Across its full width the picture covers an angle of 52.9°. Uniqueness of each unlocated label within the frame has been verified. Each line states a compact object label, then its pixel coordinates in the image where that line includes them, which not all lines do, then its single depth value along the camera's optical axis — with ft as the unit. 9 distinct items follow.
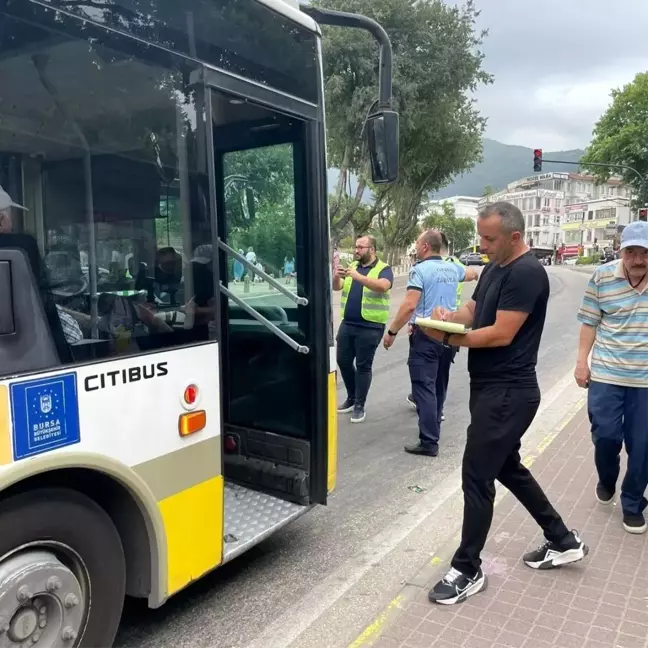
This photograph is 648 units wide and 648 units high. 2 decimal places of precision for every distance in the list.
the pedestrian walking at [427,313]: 18.37
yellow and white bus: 7.06
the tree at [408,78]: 63.67
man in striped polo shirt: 12.91
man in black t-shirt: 10.11
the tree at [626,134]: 170.19
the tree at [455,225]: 299.99
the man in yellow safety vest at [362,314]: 21.11
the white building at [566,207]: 339.57
